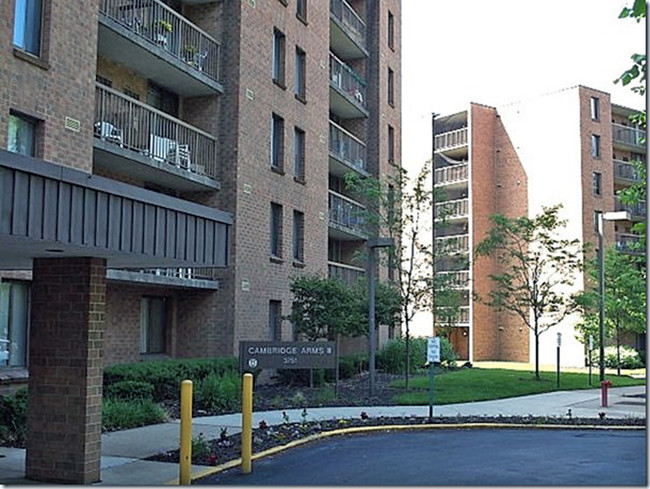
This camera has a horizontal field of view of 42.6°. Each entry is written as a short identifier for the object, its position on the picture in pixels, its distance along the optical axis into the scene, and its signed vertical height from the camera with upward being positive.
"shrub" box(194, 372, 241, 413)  17.59 -1.46
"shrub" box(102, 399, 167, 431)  14.27 -1.55
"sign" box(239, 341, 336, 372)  18.03 -0.60
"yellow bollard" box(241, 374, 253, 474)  10.59 -1.41
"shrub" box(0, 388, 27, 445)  12.22 -1.41
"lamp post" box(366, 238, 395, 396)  20.86 +1.12
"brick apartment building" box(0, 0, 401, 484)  9.05 +3.91
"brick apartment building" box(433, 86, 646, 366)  51.50 +9.97
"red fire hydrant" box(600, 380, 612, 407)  21.19 -1.62
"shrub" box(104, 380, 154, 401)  16.27 -1.27
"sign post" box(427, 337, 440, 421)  16.25 -0.45
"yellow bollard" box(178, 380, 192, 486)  9.55 -1.25
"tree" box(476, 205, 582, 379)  29.47 +2.53
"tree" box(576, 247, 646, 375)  36.91 +1.13
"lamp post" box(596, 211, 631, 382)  30.03 +1.15
